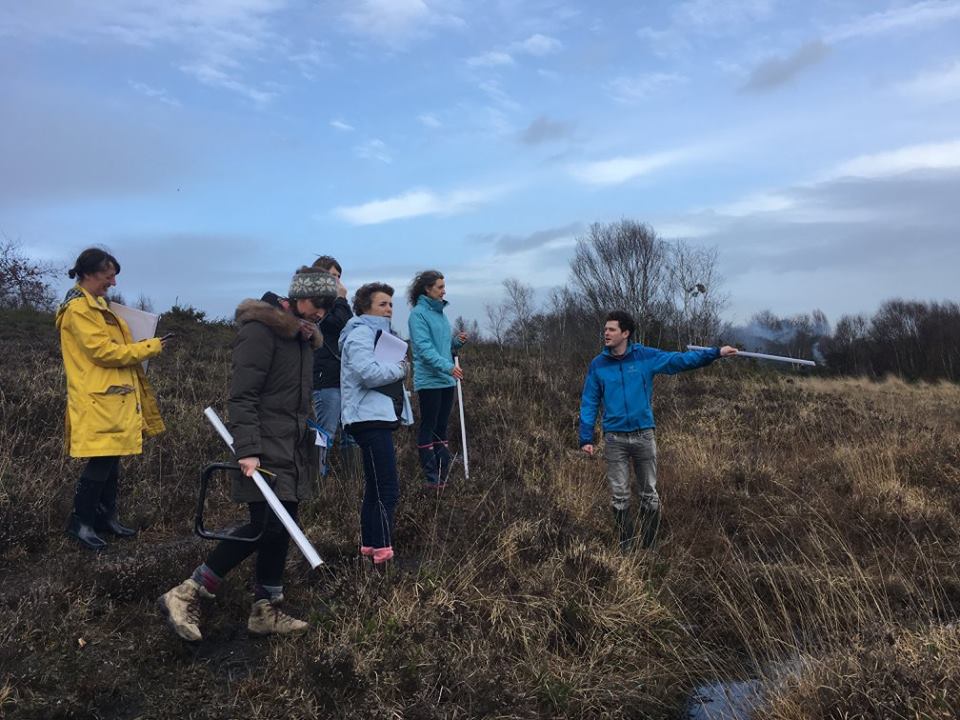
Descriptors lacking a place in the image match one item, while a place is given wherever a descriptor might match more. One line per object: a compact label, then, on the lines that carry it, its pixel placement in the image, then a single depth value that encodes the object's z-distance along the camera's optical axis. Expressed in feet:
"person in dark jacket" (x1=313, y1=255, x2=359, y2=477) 19.21
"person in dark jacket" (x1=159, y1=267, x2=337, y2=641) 10.91
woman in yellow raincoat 14.23
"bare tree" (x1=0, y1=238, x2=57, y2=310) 55.26
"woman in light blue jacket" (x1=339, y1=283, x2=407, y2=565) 13.47
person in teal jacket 19.61
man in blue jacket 17.24
